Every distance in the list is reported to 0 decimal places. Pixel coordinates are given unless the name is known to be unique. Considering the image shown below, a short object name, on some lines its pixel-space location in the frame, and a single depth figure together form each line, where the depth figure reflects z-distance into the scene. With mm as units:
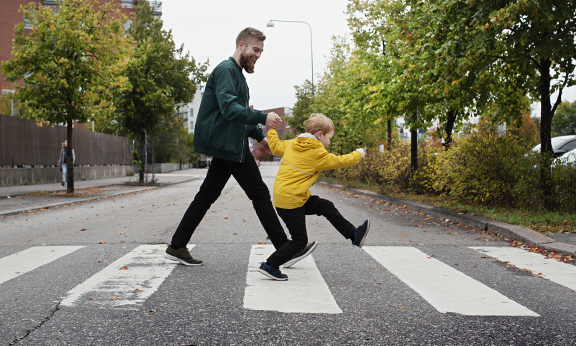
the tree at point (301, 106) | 35125
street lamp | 33500
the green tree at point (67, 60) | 13250
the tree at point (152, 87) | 21422
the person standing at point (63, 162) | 19344
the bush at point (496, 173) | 8398
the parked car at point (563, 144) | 16103
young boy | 4148
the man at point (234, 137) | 4203
